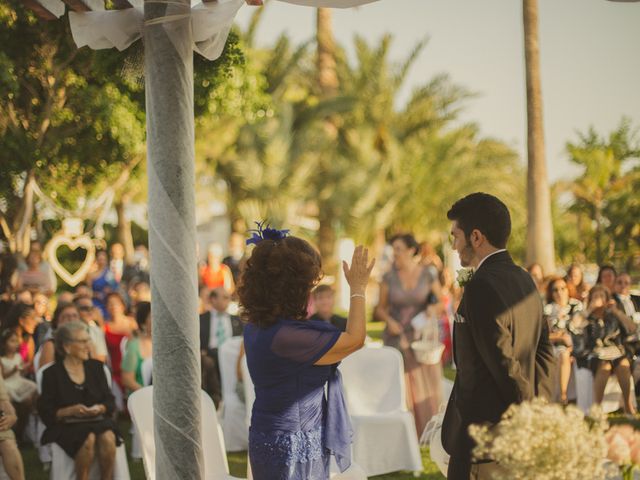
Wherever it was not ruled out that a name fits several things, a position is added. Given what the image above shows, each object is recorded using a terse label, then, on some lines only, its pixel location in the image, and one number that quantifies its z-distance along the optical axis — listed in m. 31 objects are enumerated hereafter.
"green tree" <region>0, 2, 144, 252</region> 9.31
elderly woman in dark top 6.39
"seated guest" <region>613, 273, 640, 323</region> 9.54
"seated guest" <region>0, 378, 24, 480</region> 6.07
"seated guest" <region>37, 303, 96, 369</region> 7.68
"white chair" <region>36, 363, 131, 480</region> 6.41
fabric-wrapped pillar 3.86
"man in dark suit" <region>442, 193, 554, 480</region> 3.49
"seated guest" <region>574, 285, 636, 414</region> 9.16
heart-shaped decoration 14.73
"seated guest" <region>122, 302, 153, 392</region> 8.32
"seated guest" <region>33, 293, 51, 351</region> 9.19
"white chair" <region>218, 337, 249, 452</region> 8.14
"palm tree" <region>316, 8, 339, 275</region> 23.66
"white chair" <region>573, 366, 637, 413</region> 9.30
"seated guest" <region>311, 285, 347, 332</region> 7.50
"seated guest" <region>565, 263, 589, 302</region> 10.49
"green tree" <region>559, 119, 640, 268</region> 23.59
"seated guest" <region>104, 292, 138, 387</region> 9.34
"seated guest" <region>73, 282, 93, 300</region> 10.04
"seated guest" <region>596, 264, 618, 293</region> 9.83
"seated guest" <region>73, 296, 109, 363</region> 8.53
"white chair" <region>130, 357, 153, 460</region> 7.87
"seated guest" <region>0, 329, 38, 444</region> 7.89
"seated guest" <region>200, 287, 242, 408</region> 8.83
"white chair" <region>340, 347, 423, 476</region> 7.23
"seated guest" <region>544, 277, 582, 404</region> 9.12
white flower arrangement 2.27
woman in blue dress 3.47
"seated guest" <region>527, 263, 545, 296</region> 10.84
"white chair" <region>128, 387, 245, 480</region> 5.12
